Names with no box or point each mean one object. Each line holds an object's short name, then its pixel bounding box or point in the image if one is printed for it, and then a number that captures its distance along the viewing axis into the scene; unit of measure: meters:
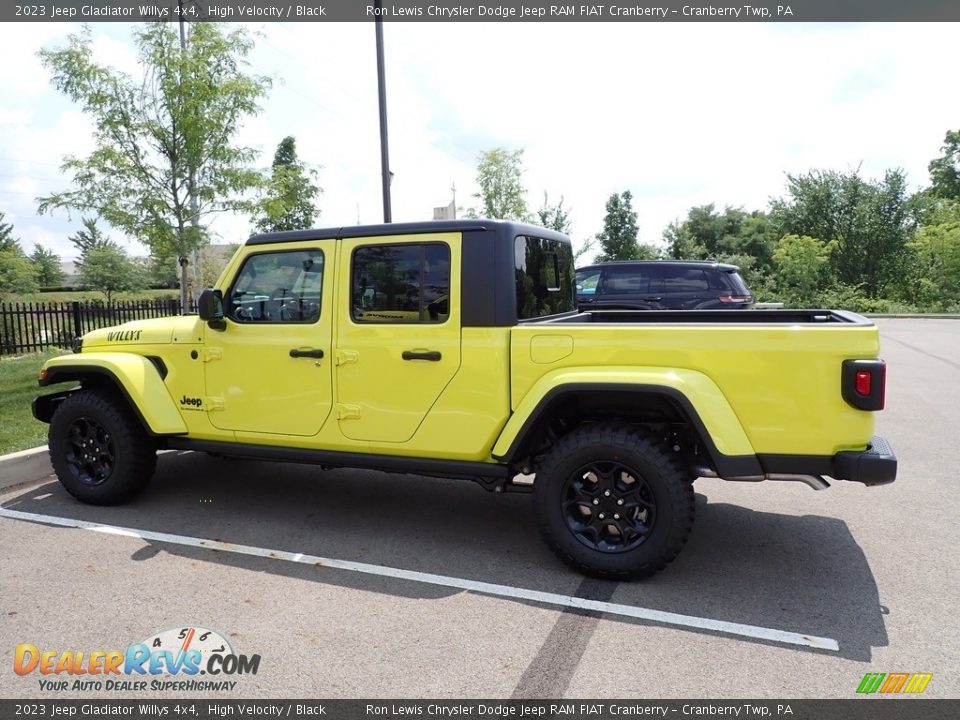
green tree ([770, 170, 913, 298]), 32.88
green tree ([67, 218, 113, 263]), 84.32
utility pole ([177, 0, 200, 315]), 10.46
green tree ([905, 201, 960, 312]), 30.30
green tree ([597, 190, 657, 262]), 31.14
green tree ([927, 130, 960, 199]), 49.59
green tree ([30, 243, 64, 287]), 67.96
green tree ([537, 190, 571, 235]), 25.92
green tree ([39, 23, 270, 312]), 9.94
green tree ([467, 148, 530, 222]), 22.92
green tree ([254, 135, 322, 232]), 11.09
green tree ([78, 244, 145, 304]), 36.78
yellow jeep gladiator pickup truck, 3.35
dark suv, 11.87
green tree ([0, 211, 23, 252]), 65.78
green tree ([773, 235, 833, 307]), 30.42
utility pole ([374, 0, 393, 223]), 11.51
